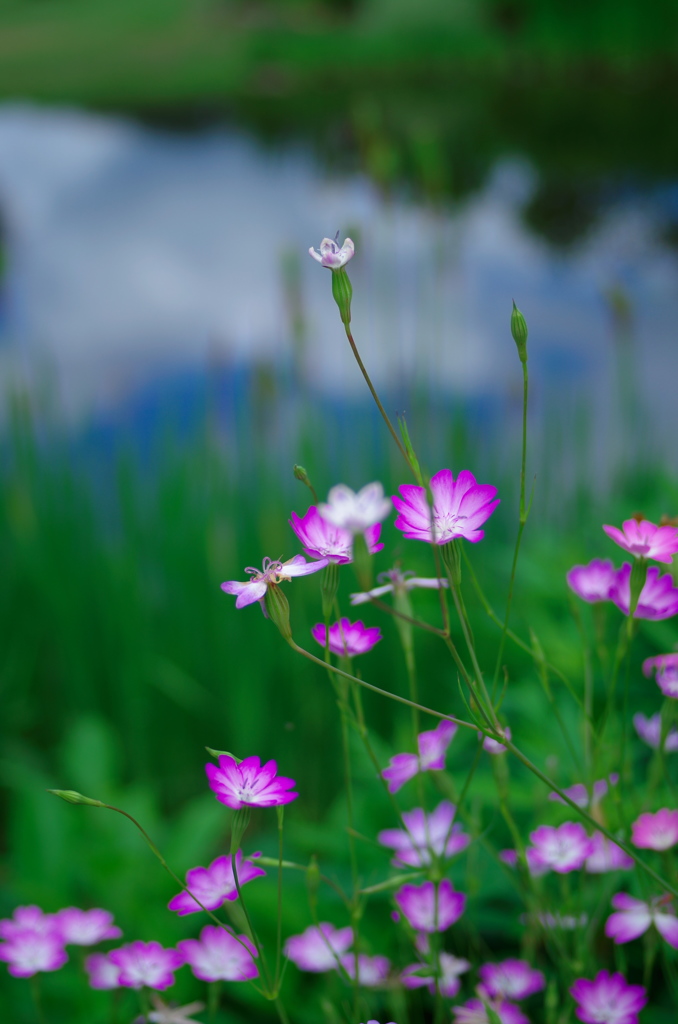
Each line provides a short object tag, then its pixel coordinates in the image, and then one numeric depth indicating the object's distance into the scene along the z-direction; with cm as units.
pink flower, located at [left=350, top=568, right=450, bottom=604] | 82
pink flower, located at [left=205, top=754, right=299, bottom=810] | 79
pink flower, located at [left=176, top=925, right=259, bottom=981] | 85
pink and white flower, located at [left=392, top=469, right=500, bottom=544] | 79
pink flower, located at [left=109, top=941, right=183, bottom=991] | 84
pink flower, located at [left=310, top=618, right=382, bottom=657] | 84
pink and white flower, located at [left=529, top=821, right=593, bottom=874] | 86
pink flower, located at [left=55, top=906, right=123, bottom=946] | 88
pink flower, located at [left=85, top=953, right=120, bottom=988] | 89
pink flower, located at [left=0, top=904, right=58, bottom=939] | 89
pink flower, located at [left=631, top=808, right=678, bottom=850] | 85
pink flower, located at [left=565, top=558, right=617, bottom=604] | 88
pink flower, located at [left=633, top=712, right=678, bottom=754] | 91
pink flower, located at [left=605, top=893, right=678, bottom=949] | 85
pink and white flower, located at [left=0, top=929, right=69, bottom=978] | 87
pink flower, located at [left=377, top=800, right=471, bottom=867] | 91
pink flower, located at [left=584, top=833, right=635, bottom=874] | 88
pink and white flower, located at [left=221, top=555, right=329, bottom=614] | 80
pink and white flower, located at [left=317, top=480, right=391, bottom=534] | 77
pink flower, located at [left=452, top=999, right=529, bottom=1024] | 84
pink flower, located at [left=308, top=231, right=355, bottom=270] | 79
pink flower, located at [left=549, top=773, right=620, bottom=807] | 91
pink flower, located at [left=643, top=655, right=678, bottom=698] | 83
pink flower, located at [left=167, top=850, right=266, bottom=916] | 82
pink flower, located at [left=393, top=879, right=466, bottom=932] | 88
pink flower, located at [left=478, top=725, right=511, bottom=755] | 86
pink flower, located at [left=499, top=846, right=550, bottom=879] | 88
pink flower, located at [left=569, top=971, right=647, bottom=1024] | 85
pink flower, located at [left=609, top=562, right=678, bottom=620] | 84
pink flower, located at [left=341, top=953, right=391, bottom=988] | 88
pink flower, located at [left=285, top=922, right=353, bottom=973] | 89
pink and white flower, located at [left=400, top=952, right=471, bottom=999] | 86
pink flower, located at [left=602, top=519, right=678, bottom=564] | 80
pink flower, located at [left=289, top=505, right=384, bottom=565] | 80
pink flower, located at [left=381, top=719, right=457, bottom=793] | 87
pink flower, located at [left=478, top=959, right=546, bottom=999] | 88
